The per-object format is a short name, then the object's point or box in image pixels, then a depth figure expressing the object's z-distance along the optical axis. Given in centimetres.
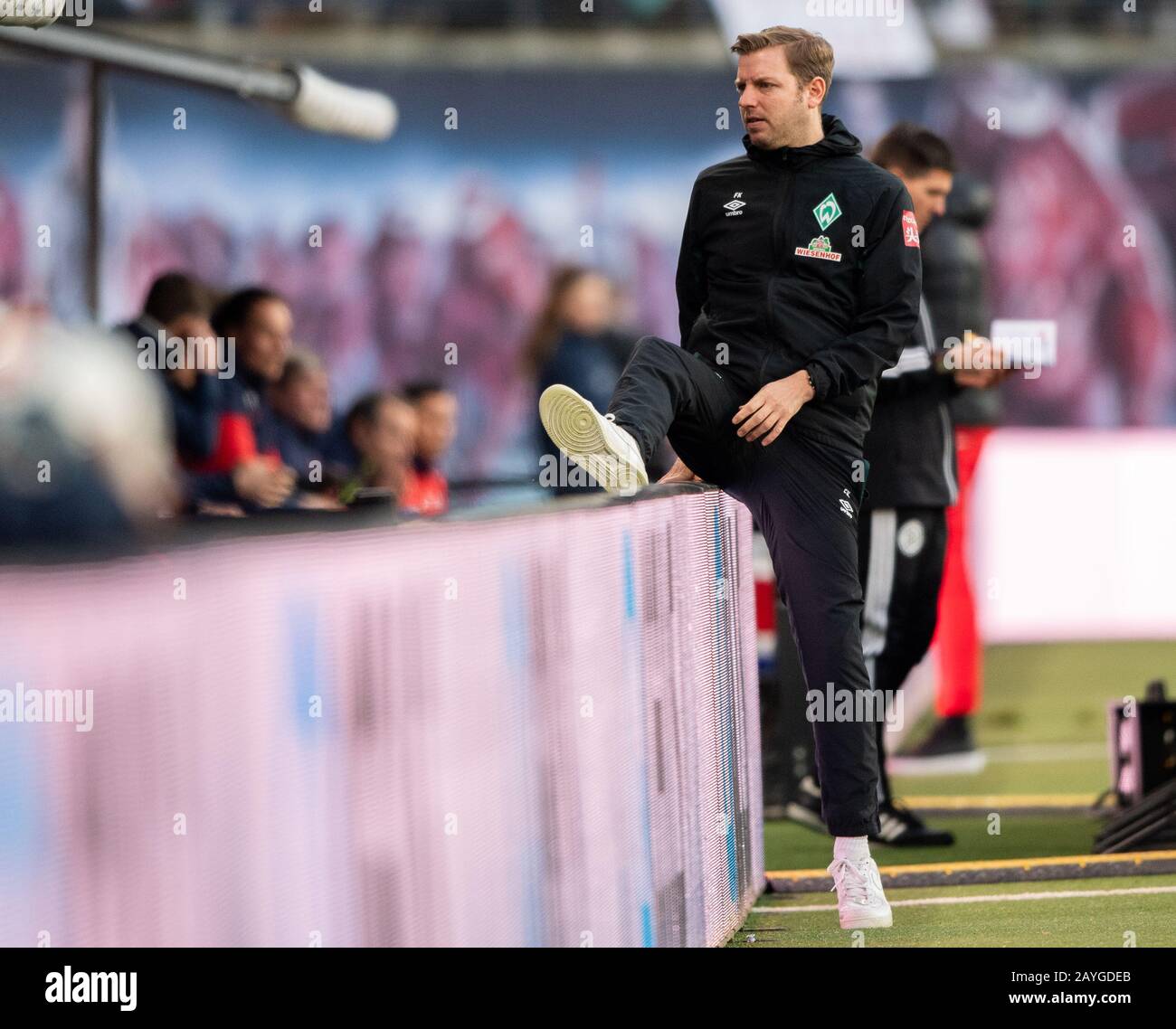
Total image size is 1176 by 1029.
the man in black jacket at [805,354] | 828
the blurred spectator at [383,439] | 1580
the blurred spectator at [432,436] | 1727
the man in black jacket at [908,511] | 1107
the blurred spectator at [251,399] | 1185
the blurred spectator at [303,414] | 1460
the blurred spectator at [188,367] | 1162
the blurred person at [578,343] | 1484
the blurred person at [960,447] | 1247
